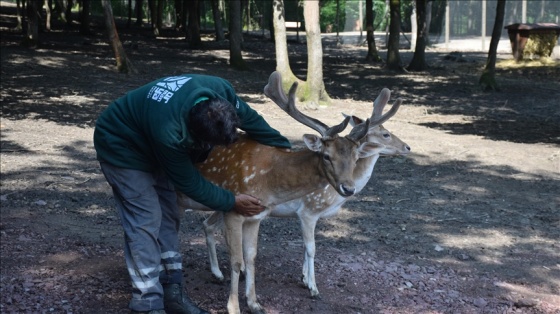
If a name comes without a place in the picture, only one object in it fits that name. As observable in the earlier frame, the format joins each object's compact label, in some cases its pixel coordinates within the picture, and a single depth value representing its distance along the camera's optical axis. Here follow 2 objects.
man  4.36
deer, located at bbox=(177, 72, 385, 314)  5.10
